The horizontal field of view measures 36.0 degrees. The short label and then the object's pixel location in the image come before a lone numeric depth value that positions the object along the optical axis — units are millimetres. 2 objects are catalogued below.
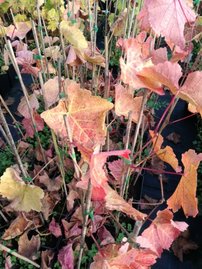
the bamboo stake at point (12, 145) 714
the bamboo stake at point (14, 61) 625
